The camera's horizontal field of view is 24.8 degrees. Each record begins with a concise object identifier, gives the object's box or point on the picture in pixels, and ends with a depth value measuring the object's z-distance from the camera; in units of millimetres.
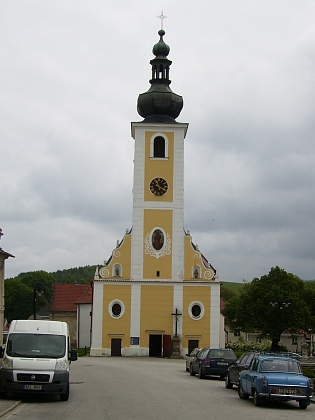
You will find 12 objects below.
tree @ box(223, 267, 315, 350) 64188
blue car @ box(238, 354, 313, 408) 18172
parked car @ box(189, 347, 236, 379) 30094
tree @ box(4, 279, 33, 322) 111250
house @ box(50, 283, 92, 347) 77625
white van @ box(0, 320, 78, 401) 18422
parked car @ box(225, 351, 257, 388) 22062
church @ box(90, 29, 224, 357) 56312
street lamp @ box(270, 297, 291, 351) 46309
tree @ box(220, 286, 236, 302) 124912
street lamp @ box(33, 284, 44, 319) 41625
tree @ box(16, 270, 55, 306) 124000
